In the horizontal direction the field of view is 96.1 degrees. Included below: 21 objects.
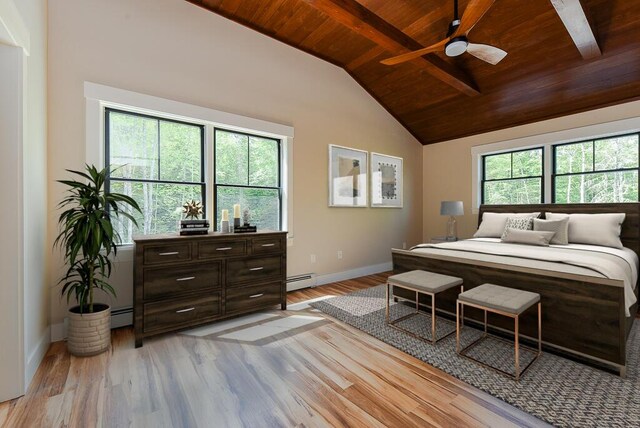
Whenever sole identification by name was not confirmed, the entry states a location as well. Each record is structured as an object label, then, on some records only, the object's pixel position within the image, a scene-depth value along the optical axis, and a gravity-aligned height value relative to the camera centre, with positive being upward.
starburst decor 2.88 +0.03
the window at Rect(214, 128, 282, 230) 3.42 +0.46
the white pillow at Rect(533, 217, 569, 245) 3.32 -0.20
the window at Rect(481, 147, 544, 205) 4.43 +0.56
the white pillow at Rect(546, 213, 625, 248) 3.20 -0.20
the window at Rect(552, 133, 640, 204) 3.68 +0.56
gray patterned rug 1.54 -1.09
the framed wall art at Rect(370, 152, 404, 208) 5.00 +0.56
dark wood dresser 2.37 -0.61
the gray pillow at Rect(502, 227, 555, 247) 3.26 -0.29
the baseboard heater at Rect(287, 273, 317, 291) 3.91 -0.96
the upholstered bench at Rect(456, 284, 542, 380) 1.91 -0.63
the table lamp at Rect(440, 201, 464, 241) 4.72 +0.05
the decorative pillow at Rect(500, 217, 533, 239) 3.64 -0.15
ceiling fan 2.14 +1.48
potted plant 2.12 -0.30
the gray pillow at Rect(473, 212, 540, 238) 3.95 -0.17
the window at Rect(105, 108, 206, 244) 2.79 +0.50
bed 1.92 -0.61
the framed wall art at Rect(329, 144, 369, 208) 4.39 +0.56
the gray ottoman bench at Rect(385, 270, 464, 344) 2.42 -0.63
